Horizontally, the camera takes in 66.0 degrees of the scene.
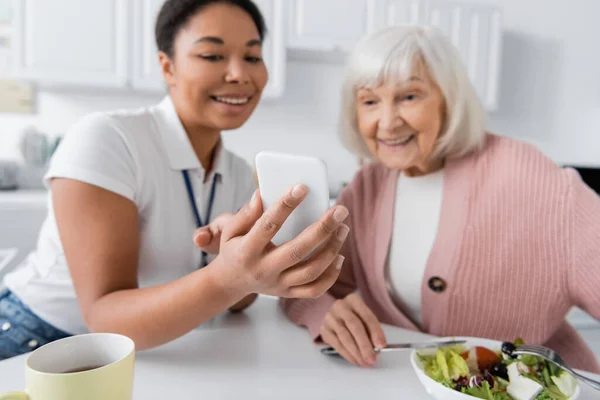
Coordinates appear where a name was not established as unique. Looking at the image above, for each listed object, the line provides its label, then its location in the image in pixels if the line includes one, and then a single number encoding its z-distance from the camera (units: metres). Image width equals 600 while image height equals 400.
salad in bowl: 0.56
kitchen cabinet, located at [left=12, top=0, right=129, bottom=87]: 2.22
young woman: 0.59
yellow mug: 0.40
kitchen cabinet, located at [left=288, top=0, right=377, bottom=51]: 2.53
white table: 0.61
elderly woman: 0.93
